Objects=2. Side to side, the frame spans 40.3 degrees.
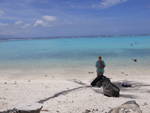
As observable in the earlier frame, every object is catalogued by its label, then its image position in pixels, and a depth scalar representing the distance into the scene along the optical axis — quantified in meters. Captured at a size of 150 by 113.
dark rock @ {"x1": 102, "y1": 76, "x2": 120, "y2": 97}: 8.38
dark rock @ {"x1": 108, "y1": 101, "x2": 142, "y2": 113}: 5.28
